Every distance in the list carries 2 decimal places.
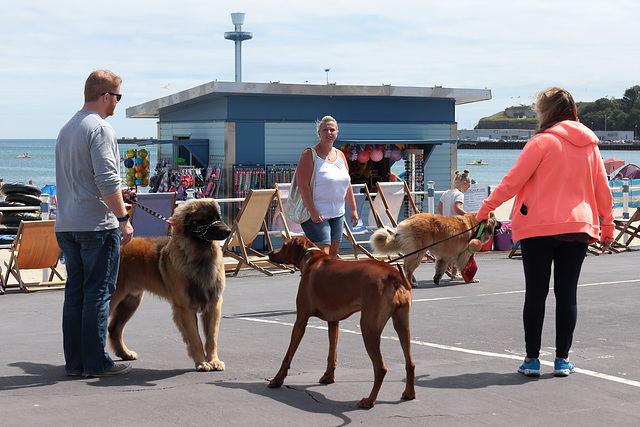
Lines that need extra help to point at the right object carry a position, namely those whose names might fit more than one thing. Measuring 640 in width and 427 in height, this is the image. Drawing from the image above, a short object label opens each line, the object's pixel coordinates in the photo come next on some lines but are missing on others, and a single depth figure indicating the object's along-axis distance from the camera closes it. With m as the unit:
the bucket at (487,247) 15.45
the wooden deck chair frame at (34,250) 10.88
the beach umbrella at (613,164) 40.47
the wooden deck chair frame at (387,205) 14.02
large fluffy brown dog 6.15
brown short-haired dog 5.04
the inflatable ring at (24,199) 18.78
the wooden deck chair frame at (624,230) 15.92
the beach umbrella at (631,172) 33.22
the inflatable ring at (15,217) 16.84
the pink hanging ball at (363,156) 18.83
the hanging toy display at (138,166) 23.12
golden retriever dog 10.60
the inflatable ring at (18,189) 18.55
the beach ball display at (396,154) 19.41
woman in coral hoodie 5.70
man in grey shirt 5.64
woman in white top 8.10
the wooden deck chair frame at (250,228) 12.33
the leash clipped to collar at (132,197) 6.69
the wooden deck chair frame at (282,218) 12.89
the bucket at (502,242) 15.77
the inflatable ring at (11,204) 18.46
